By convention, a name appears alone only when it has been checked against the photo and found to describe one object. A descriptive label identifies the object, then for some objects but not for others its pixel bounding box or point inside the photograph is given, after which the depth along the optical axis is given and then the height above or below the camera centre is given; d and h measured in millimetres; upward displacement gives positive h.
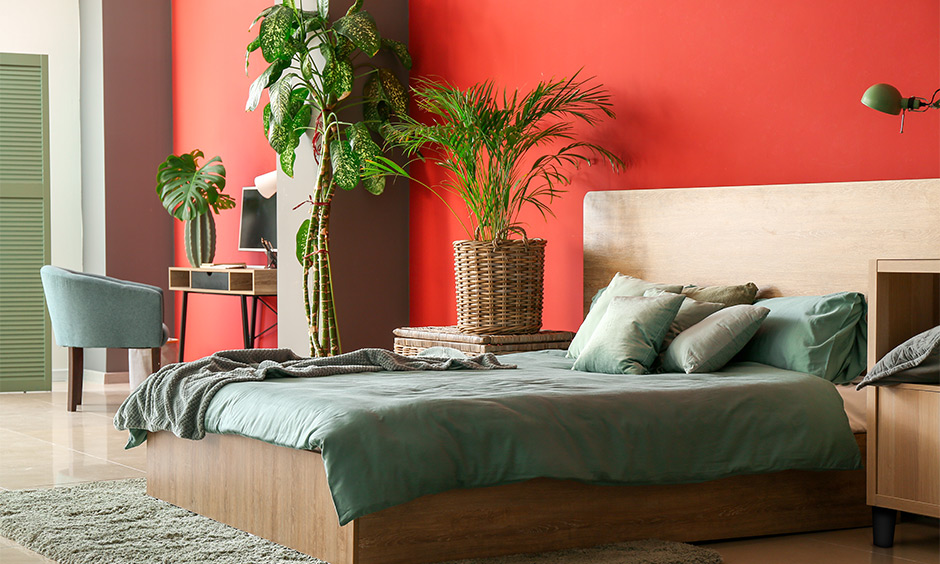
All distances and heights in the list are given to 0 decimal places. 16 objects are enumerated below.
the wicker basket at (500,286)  4699 -102
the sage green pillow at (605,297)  4086 -135
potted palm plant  4707 +387
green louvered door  7285 +265
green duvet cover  2742 -437
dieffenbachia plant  5438 +785
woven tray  4629 -334
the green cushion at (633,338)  3718 -255
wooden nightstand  3105 -434
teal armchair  6316 -305
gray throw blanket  3441 -357
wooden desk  6820 -136
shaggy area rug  2984 -803
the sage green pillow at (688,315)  3820 -181
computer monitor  7191 +264
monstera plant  7219 +415
